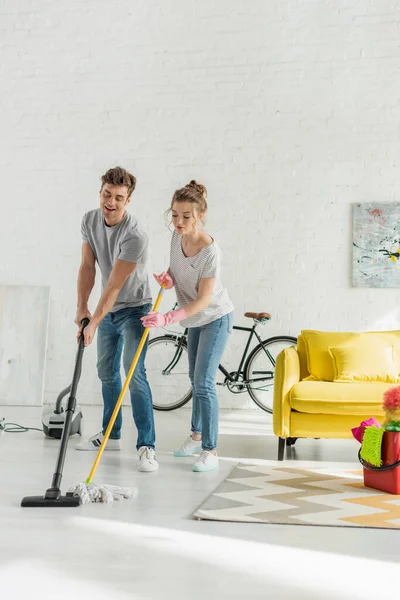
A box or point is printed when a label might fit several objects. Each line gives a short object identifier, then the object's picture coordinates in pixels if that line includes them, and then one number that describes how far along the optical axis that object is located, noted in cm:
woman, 346
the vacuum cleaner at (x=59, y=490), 281
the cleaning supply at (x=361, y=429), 337
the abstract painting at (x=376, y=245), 607
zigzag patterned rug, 268
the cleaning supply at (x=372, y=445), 318
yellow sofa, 393
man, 352
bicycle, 614
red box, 312
